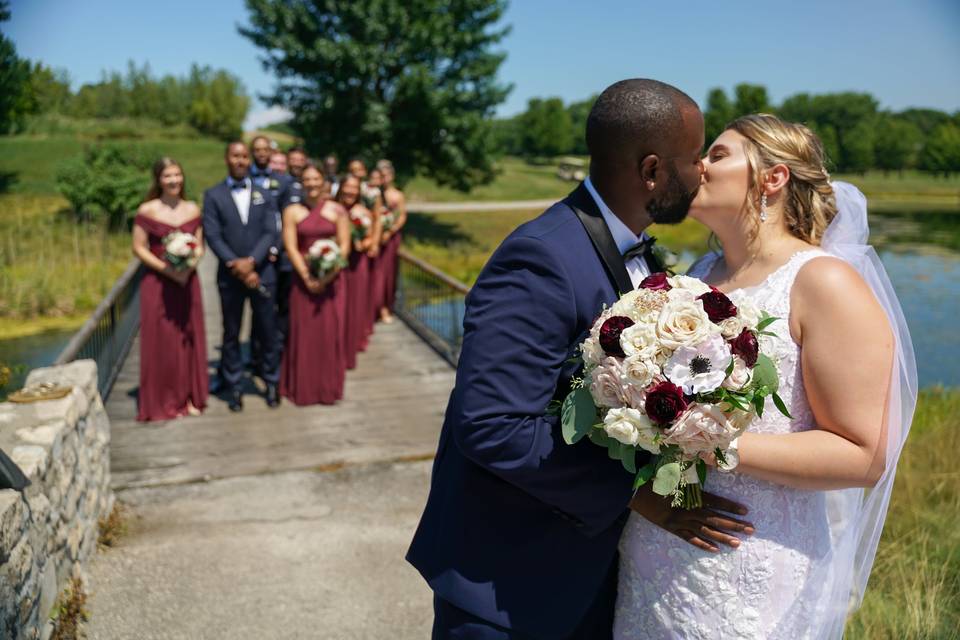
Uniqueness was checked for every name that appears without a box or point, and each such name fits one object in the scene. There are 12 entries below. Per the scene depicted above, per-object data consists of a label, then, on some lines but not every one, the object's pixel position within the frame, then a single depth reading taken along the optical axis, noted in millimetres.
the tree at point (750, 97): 62675
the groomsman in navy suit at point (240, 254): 7531
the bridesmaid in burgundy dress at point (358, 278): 9356
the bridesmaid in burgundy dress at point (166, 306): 7129
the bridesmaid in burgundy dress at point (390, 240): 11422
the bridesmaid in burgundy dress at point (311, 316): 7797
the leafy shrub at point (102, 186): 22234
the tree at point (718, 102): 74750
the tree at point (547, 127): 90938
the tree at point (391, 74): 24906
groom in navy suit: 1944
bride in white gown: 2240
